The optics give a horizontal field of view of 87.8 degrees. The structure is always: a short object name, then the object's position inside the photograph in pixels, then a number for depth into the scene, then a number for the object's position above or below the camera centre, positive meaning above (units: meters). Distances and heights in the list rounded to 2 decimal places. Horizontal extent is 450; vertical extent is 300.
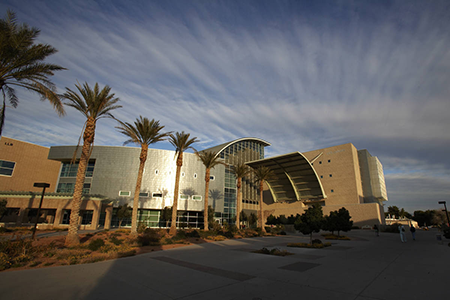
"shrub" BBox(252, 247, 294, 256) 13.99 -2.29
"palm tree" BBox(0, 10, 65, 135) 11.79 +7.58
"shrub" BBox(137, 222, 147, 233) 28.45 -2.22
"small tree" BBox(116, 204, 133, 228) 39.81 -0.36
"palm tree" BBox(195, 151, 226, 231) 35.44 +7.57
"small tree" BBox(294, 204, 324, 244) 19.60 -0.50
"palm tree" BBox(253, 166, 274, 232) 42.00 +7.05
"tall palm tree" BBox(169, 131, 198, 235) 30.35 +8.73
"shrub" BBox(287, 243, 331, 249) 17.98 -2.32
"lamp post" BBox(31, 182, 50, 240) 20.08 +1.93
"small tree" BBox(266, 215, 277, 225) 56.53 -1.65
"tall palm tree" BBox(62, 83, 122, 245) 18.23 +7.99
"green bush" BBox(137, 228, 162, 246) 18.98 -2.41
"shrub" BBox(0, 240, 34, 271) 9.94 -2.10
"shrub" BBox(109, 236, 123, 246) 17.98 -2.39
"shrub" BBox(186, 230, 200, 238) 25.53 -2.39
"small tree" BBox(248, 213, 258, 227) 53.09 -1.25
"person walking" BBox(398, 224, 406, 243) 22.67 -1.66
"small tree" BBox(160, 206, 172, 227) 41.34 -0.51
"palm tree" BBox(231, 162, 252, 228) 40.89 +7.11
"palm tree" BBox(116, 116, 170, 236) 25.53 +8.30
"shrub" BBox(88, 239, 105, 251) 15.13 -2.29
